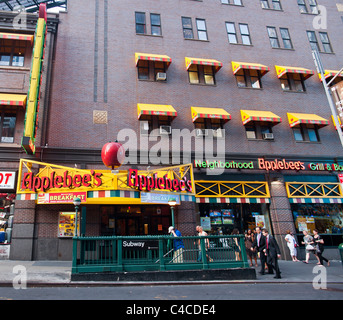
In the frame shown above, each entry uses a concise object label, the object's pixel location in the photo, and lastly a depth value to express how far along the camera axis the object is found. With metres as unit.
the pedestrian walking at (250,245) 13.45
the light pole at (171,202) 13.32
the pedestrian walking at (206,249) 10.42
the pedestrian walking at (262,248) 11.07
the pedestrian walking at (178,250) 10.23
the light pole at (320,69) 13.75
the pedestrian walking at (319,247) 13.27
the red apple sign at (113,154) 11.20
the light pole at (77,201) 11.10
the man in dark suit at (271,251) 10.57
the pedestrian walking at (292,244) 15.59
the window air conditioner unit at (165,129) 17.34
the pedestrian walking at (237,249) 10.71
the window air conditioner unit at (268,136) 18.44
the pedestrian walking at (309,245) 13.57
